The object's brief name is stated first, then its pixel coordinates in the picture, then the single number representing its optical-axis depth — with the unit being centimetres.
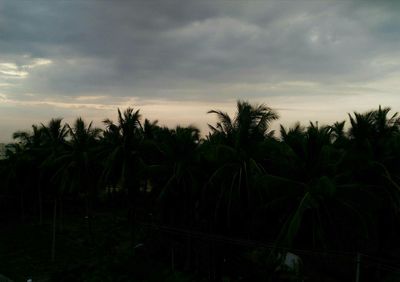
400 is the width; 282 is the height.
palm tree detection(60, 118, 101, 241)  2619
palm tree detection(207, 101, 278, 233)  1723
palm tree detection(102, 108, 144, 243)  2295
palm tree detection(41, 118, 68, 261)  2781
